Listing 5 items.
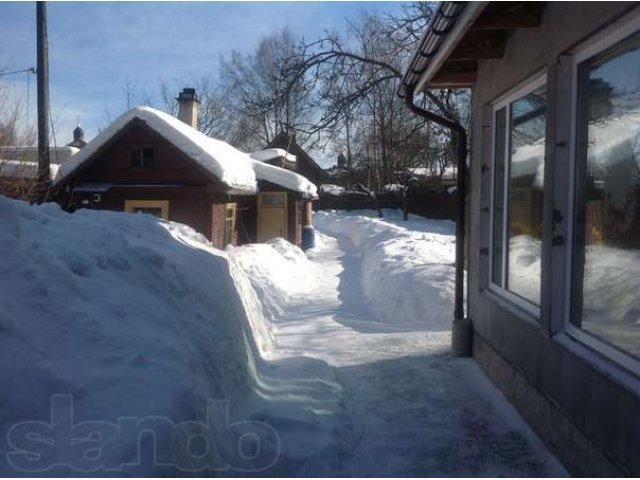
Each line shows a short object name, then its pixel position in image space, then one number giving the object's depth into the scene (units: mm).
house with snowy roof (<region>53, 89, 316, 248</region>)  15922
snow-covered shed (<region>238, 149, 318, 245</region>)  21125
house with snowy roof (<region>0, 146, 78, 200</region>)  12266
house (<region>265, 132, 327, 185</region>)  37250
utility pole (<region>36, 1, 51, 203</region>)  14102
